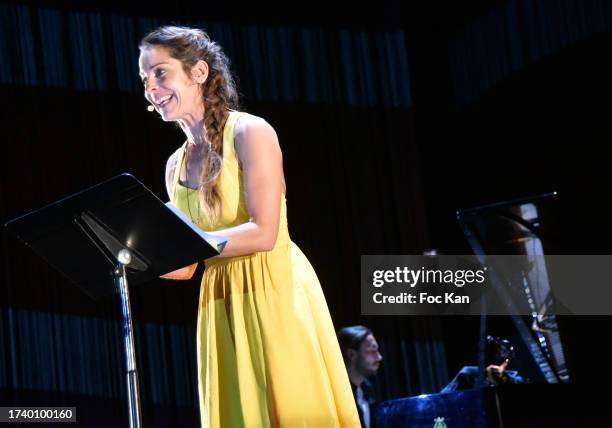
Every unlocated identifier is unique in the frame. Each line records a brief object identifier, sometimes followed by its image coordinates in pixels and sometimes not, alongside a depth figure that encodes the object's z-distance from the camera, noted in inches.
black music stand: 255.7
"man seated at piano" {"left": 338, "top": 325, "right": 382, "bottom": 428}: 452.1
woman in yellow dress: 264.1
